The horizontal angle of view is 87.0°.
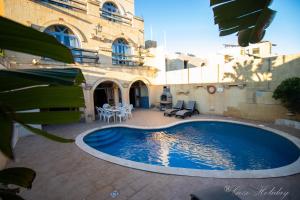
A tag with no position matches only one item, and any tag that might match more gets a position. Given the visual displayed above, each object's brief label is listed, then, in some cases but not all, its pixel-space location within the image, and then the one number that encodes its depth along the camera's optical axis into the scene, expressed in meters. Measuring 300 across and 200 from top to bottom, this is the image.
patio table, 11.40
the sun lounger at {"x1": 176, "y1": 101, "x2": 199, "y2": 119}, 11.87
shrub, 7.90
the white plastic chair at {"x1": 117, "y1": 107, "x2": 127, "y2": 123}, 11.27
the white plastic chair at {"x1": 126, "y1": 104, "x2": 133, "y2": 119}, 12.40
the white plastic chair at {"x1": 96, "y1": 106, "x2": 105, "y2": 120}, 11.93
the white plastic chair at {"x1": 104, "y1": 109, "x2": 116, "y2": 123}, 11.24
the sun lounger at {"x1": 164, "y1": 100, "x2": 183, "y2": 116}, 12.73
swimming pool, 5.45
